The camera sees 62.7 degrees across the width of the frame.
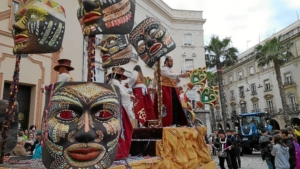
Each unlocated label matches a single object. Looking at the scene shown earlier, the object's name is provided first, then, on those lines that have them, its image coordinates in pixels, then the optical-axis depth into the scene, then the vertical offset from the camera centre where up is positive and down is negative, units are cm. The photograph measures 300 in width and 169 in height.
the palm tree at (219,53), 2381 +648
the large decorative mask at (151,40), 469 +158
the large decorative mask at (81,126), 229 -1
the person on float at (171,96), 524 +55
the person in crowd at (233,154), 807 -111
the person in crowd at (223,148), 805 -92
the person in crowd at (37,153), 457 -51
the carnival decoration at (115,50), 524 +160
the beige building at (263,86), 2628 +423
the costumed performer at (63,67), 388 +92
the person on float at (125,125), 354 -3
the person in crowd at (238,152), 846 -115
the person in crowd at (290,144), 498 -53
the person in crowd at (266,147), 680 -84
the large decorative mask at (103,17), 297 +130
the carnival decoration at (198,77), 596 +106
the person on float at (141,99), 492 +47
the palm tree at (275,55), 2311 +609
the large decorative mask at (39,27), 308 +125
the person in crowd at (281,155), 498 -74
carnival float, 233 +17
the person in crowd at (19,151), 538 -54
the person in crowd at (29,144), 699 -51
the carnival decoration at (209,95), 666 +70
